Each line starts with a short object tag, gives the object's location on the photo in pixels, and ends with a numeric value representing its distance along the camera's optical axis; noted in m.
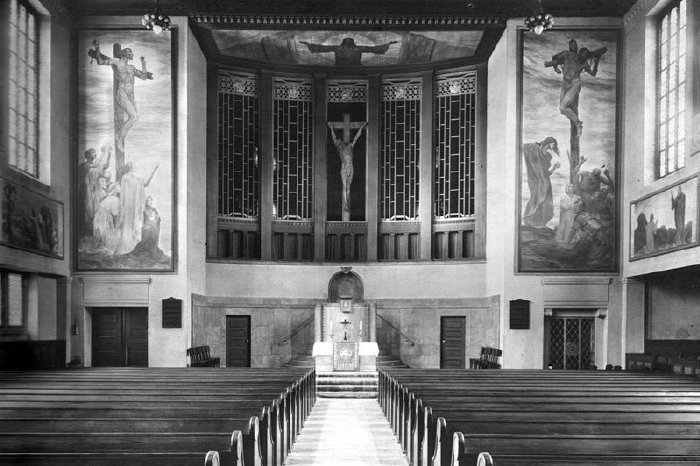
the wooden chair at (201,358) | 17.02
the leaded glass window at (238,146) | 21.41
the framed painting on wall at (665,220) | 14.32
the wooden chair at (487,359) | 17.71
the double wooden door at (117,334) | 18.44
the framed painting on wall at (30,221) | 13.86
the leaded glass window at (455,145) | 21.66
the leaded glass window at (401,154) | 22.36
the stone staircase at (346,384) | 15.94
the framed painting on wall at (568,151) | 18.34
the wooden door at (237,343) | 20.69
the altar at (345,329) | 16.38
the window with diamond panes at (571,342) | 18.50
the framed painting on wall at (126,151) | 18.12
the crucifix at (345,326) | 17.80
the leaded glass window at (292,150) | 22.27
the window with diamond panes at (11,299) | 14.99
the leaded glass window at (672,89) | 15.91
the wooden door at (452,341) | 20.86
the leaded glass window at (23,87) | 15.42
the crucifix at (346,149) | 22.33
